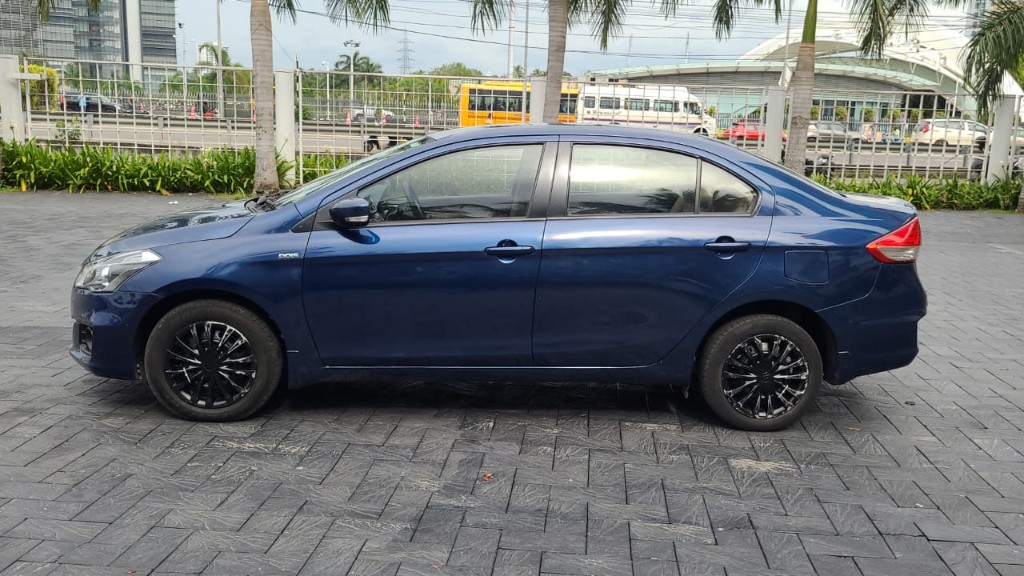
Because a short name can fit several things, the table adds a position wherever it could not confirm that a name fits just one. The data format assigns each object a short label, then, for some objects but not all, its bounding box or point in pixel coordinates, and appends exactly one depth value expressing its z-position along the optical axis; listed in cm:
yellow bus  1705
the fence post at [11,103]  1691
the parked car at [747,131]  1778
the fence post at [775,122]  1750
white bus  1744
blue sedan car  472
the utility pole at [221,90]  1688
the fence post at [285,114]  1648
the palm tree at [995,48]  1562
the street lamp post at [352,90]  1639
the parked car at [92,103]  1697
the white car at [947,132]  1791
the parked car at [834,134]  1795
